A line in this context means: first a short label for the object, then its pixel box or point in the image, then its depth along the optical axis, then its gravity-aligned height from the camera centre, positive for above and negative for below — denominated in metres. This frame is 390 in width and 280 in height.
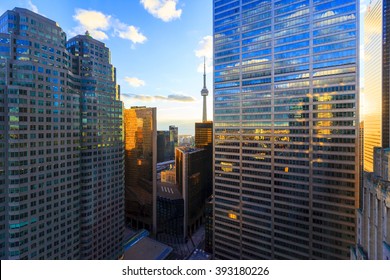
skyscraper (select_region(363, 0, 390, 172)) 82.19 +27.77
